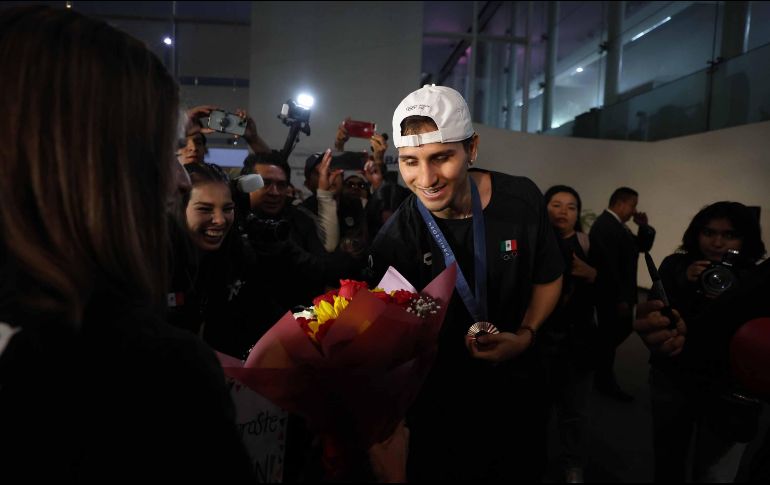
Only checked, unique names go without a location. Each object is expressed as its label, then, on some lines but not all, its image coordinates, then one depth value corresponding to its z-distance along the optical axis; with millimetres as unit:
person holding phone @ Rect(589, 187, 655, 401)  2219
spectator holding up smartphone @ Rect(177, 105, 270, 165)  2389
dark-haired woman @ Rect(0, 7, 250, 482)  542
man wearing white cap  1575
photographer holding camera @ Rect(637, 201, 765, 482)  1493
